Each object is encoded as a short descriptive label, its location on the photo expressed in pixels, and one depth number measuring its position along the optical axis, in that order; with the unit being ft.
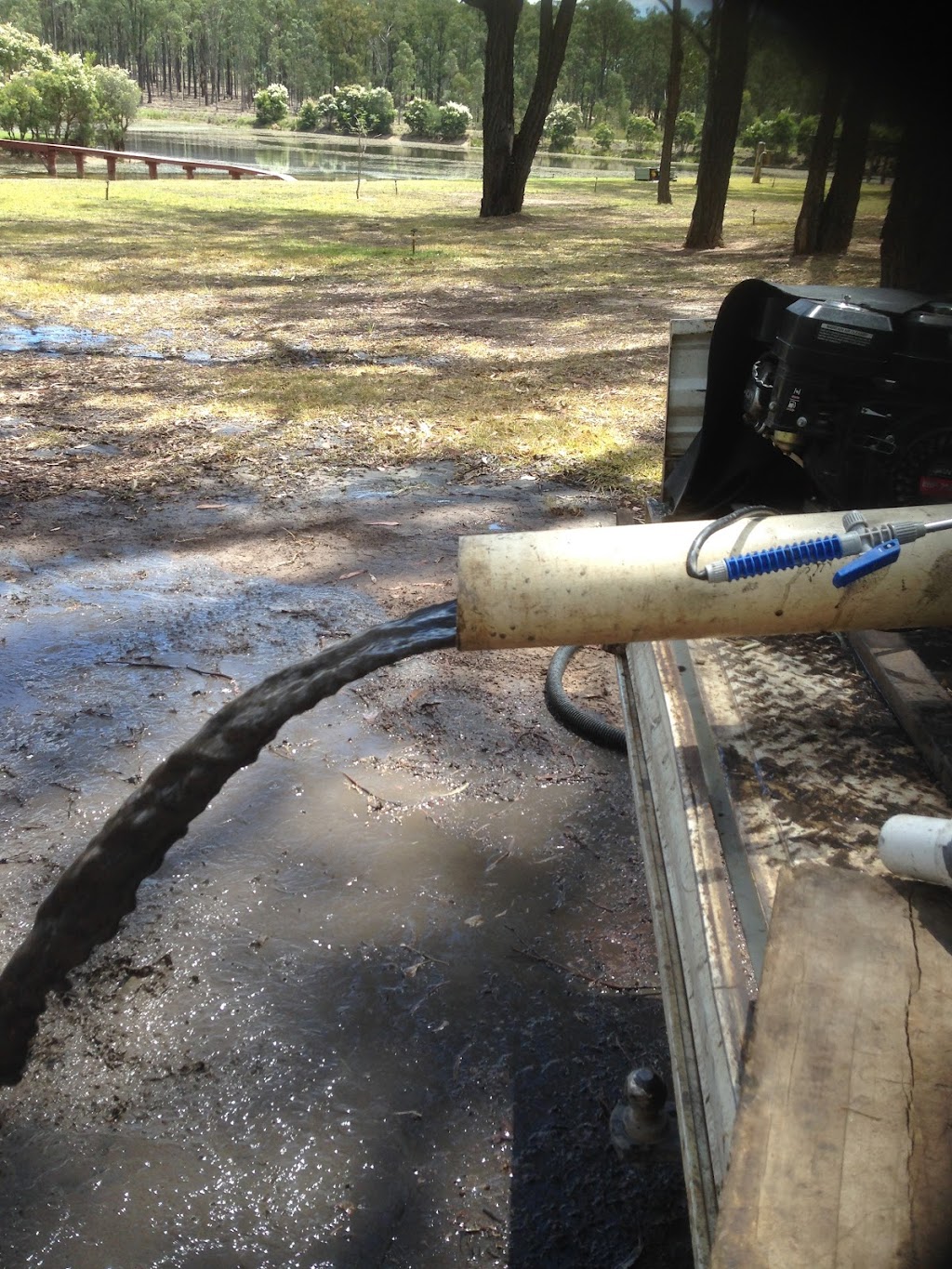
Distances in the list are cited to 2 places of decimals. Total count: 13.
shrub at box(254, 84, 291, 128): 224.53
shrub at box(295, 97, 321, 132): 217.36
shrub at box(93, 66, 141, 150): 108.68
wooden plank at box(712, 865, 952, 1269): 3.41
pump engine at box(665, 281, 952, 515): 7.68
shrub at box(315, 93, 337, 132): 212.72
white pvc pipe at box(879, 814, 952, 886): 4.70
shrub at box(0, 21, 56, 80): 111.86
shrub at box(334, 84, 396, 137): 199.41
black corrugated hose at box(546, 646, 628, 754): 10.74
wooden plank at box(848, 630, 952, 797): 6.50
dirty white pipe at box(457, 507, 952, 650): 5.69
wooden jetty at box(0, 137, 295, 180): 76.79
